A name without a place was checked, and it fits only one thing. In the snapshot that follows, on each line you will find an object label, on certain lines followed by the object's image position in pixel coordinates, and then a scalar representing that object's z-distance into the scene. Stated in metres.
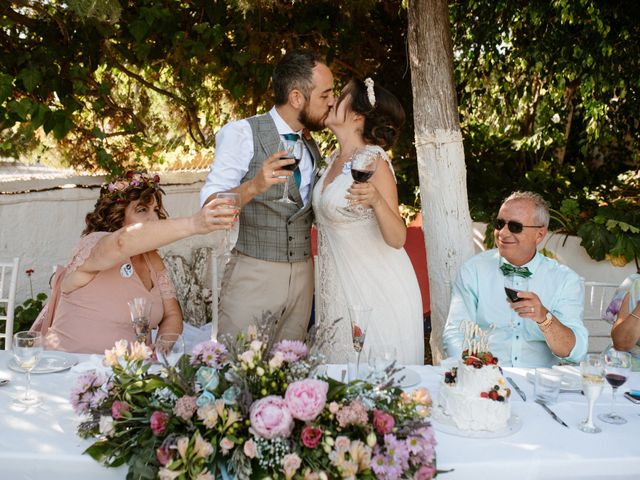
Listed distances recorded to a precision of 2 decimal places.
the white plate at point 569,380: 2.14
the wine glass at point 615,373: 1.92
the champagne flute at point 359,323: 1.82
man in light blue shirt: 2.77
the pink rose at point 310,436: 1.40
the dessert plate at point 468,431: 1.75
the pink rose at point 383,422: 1.45
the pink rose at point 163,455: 1.42
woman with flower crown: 2.58
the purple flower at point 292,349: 1.57
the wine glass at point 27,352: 1.88
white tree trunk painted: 3.64
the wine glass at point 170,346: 1.78
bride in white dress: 2.81
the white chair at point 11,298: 3.20
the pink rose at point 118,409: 1.52
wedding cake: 1.76
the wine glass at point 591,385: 1.83
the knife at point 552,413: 1.86
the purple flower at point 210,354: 1.60
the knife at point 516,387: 2.04
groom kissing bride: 2.79
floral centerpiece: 1.41
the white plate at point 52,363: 2.14
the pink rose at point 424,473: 1.45
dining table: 1.57
